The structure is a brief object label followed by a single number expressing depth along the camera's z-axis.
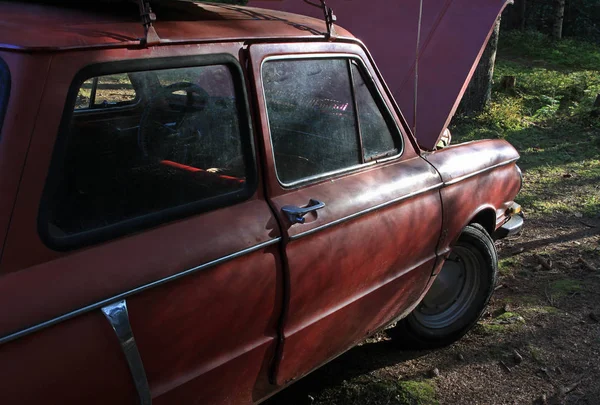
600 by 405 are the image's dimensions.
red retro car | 1.79
